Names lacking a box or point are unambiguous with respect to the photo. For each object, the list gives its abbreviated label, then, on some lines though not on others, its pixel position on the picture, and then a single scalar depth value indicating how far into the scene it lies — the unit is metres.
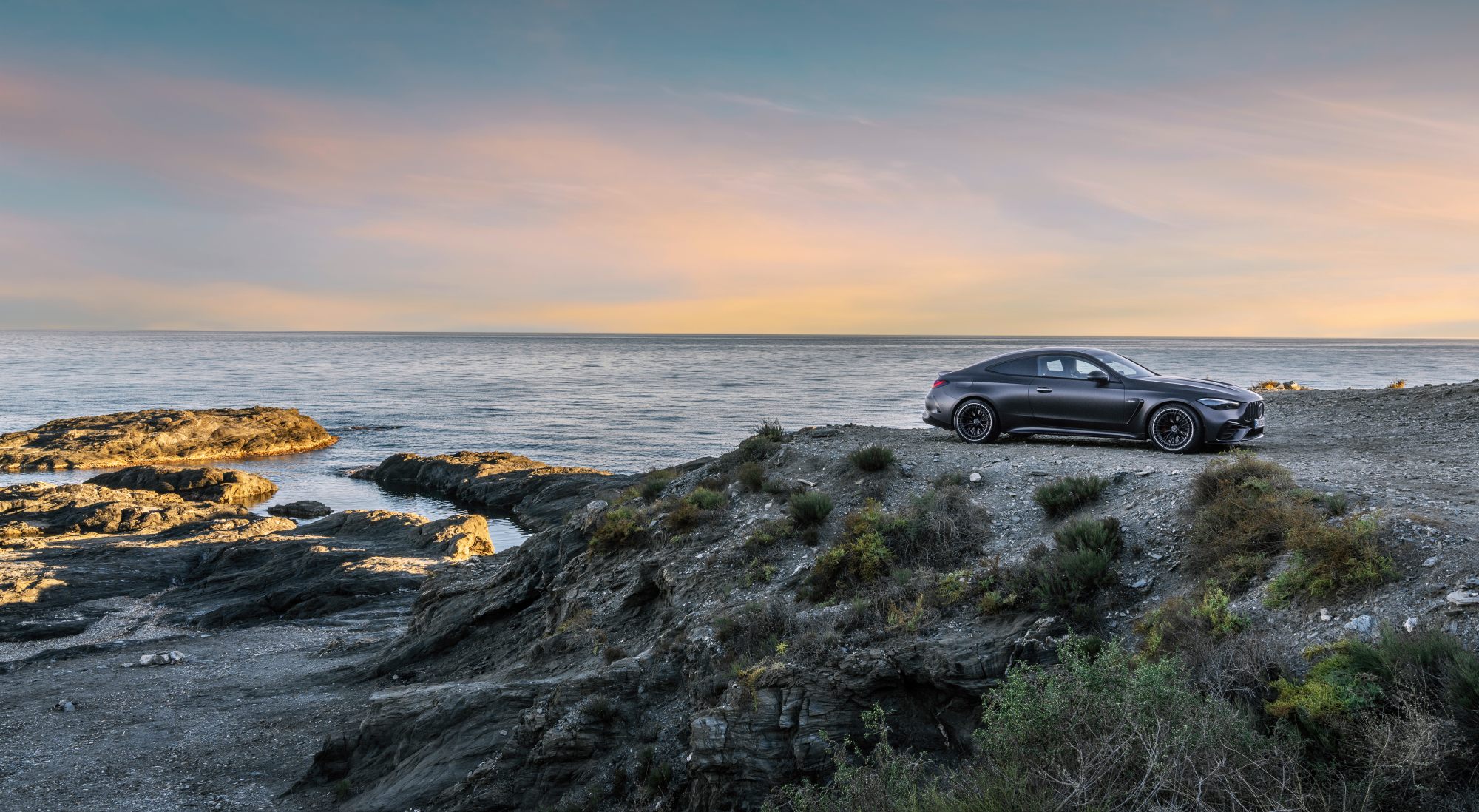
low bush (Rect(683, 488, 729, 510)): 13.86
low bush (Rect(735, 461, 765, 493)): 14.00
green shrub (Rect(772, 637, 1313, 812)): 4.76
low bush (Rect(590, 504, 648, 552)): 14.42
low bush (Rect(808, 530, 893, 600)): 10.50
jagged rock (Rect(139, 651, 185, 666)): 17.94
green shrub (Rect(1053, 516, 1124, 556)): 9.27
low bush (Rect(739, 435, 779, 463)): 15.60
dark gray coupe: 12.88
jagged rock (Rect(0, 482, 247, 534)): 29.72
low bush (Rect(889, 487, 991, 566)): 10.57
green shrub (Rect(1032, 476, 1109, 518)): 10.77
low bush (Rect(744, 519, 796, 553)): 12.22
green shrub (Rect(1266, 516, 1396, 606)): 7.23
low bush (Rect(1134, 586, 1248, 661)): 7.24
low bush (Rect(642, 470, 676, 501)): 16.06
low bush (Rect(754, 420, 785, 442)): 16.02
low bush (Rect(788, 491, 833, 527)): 12.20
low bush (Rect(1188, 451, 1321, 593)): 8.29
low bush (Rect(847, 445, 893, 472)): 13.30
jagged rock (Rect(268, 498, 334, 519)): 35.31
